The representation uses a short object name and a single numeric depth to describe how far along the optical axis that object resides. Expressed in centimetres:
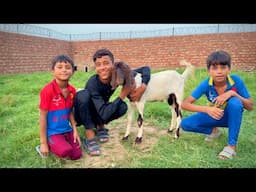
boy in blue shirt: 263
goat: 304
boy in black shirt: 271
